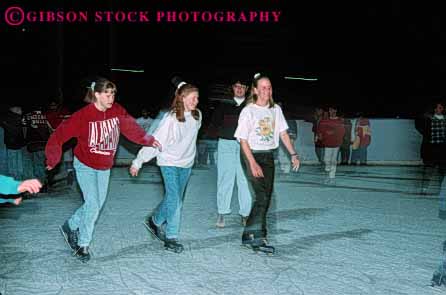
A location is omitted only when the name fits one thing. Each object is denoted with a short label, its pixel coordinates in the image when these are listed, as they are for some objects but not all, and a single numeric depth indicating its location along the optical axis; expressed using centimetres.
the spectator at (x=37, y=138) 1233
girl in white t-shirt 656
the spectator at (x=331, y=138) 1457
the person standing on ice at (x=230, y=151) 767
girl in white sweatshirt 670
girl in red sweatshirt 618
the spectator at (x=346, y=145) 1988
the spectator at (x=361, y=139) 2045
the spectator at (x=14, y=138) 1173
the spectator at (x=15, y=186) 345
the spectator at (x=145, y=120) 1955
